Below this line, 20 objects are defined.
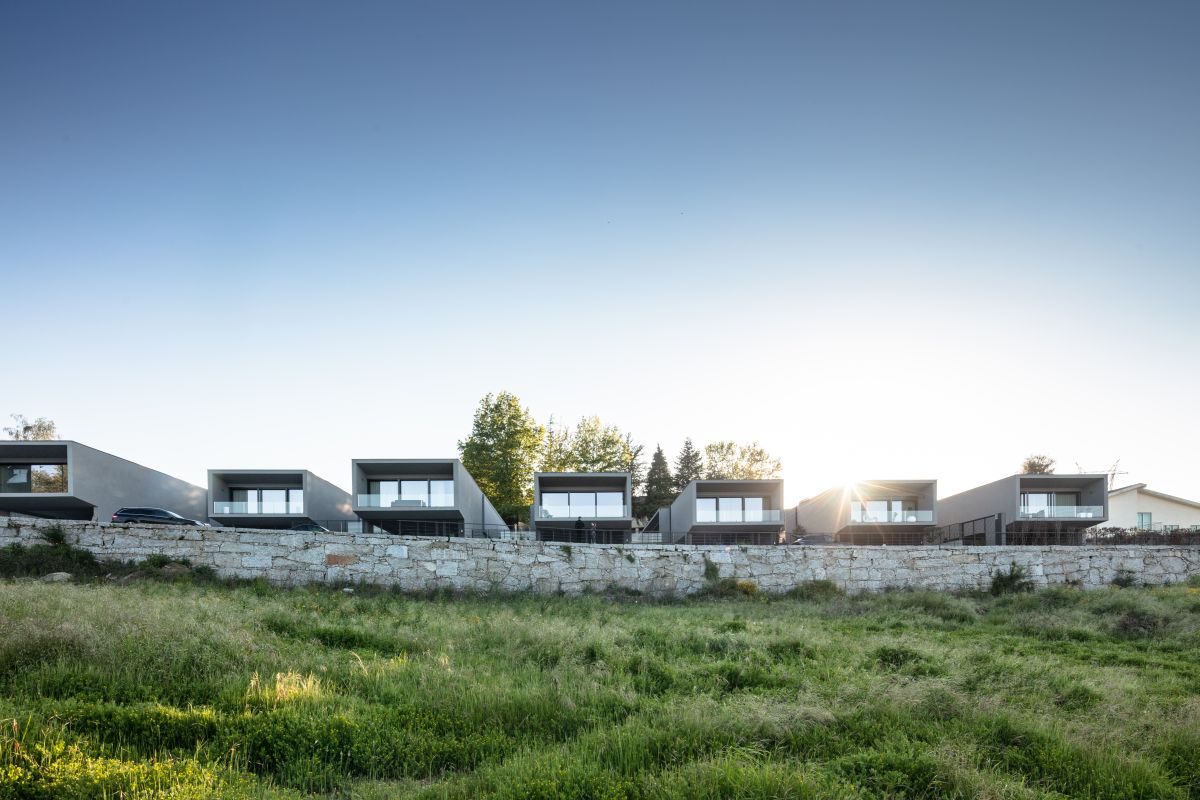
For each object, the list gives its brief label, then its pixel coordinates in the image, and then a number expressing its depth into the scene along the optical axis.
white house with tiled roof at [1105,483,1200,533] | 50.00
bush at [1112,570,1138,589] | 31.75
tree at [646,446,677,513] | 66.50
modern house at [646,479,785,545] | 41.38
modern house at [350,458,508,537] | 37.53
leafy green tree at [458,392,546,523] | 53.66
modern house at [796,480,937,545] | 43.16
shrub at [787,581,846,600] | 29.55
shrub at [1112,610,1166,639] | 17.94
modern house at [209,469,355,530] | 38.16
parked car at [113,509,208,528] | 30.47
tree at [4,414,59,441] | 60.15
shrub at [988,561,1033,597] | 31.17
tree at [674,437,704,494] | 67.69
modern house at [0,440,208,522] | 34.09
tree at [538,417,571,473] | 61.28
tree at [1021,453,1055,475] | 61.91
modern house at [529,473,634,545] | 40.91
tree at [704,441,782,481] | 67.75
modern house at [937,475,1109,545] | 41.00
